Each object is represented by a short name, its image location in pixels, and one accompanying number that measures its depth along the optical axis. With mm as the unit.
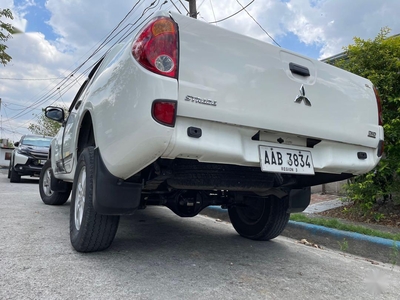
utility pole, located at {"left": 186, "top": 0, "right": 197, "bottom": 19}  9008
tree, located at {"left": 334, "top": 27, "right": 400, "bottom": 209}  4484
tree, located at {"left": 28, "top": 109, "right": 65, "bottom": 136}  32181
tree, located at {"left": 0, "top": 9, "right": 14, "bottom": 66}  12059
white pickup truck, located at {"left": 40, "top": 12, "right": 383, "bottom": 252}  1896
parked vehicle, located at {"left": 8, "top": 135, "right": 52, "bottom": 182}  9258
